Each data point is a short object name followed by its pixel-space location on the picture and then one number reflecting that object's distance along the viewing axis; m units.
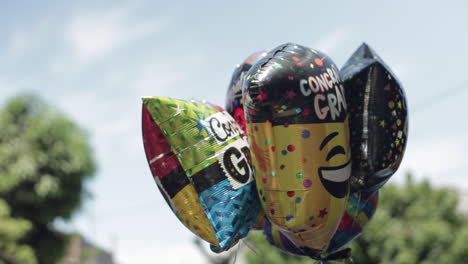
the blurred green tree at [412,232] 9.62
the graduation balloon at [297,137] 2.06
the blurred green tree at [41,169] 9.54
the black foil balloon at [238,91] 2.58
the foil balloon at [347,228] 2.46
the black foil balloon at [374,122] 2.25
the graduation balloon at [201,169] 2.26
